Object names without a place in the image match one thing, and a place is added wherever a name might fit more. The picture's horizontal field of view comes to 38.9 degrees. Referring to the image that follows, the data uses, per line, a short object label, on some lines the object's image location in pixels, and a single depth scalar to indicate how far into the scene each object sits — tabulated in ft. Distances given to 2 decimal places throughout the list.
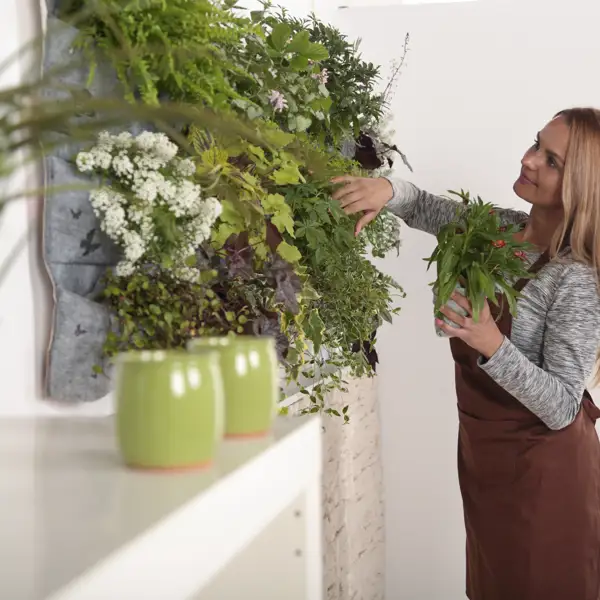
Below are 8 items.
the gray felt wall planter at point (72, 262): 4.05
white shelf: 2.06
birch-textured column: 9.20
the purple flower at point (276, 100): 5.52
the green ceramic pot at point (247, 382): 3.26
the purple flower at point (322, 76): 6.33
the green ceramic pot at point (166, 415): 2.76
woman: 7.25
